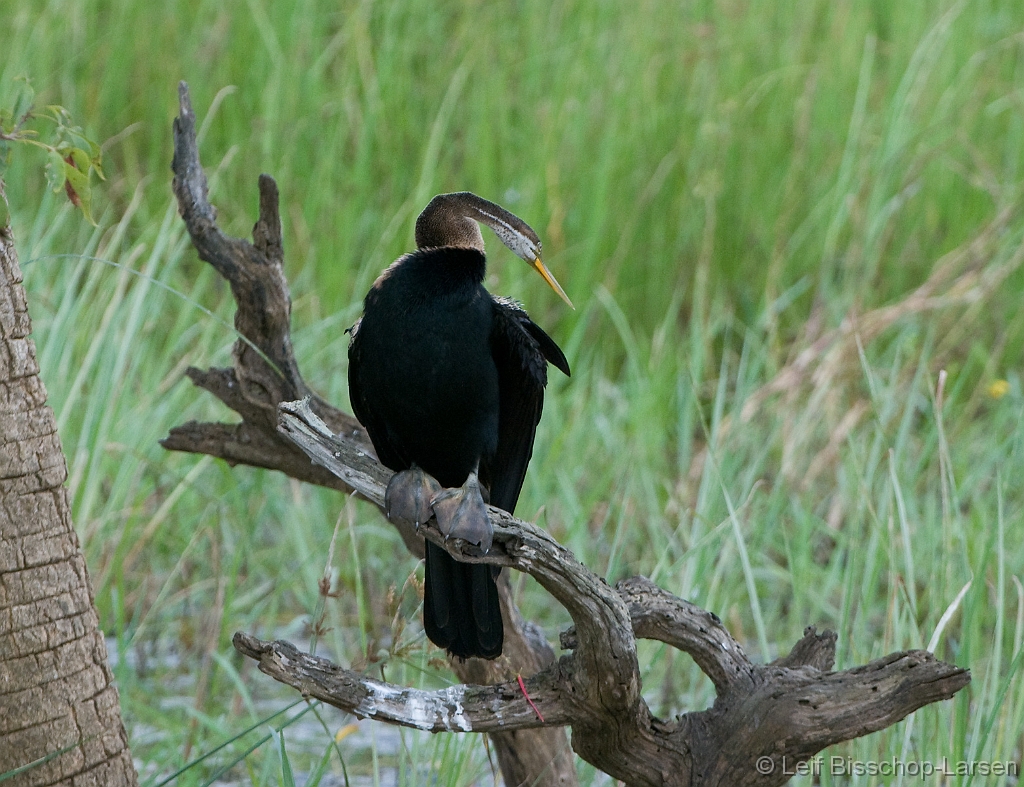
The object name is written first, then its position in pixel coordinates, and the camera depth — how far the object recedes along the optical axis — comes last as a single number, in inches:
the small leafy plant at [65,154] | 826.4
